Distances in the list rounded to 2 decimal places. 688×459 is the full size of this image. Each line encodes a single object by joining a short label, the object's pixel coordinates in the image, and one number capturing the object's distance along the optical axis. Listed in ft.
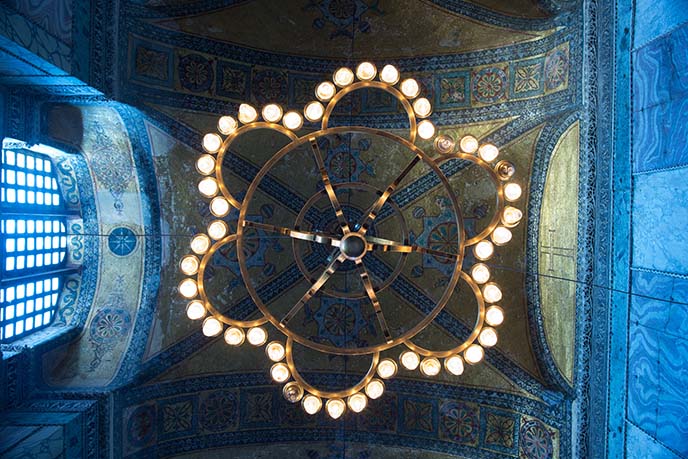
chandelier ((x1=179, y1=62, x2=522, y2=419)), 11.46
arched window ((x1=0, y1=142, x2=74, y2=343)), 16.94
